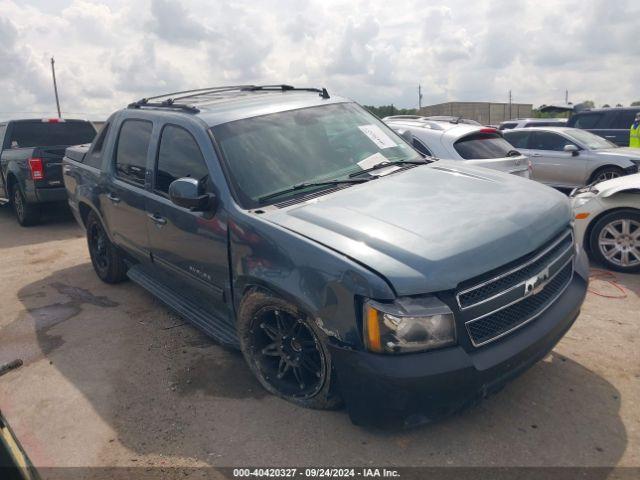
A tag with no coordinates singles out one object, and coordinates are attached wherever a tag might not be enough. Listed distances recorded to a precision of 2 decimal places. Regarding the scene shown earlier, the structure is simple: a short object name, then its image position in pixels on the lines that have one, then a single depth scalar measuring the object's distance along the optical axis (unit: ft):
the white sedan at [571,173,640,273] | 17.72
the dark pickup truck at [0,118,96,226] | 28.78
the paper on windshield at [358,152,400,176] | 12.19
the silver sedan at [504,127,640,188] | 31.12
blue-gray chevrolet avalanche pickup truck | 8.02
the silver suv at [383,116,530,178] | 20.48
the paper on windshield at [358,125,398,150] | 13.33
